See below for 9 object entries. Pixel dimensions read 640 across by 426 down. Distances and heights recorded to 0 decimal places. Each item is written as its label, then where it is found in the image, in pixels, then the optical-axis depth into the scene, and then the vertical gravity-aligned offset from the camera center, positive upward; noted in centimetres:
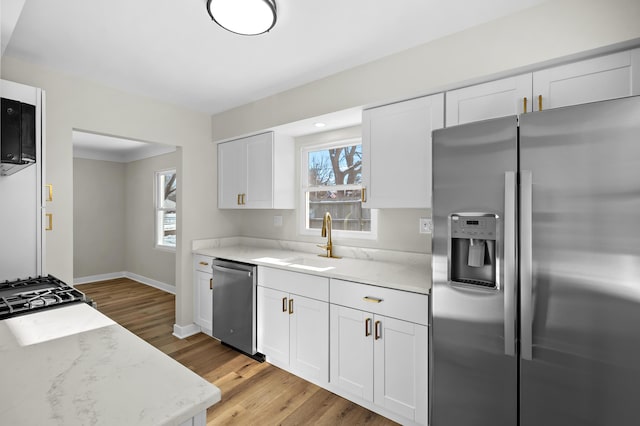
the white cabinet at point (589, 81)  146 +67
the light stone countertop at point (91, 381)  68 -45
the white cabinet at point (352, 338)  182 -88
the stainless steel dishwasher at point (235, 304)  270 -87
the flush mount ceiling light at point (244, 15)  154 +104
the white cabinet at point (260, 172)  308 +41
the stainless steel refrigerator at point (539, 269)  114 -24
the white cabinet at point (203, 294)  315 -88
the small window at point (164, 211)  518 +0
